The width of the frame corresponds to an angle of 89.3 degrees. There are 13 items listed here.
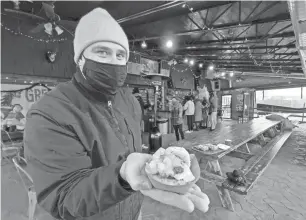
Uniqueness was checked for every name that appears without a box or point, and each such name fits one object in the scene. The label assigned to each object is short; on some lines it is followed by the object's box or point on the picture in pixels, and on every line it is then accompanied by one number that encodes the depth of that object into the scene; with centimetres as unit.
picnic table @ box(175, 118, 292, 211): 237
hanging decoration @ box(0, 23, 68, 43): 413
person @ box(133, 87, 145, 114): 605
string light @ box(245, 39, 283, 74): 820
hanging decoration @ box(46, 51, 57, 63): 484
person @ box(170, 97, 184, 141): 613
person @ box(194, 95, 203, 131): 833
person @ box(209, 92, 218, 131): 791
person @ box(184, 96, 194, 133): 751
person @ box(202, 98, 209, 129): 929
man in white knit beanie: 56
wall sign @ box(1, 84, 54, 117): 446
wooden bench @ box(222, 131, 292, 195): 210
